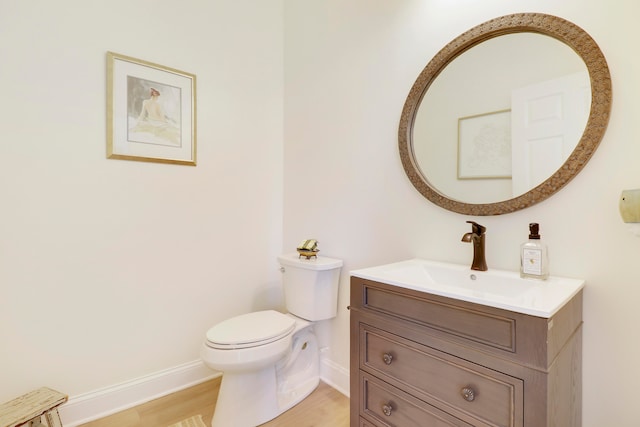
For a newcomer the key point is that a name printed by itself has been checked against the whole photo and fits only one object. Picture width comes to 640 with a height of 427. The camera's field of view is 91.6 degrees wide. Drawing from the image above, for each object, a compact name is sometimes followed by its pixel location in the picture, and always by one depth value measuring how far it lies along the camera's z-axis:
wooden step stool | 1.27
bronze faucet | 1.24
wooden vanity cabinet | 0.81
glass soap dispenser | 1.09
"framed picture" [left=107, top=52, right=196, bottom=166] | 1.74
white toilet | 1.49
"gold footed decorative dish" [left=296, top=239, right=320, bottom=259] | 1.92
